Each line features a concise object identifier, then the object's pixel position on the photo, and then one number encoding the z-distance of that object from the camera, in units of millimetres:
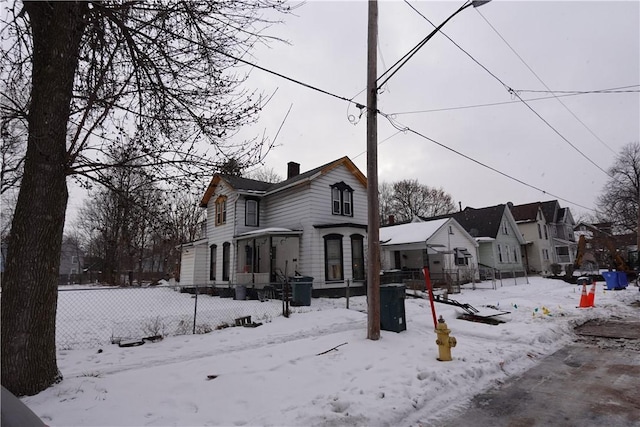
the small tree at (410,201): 55375
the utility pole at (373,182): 7664
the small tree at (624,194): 42819
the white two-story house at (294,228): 17125
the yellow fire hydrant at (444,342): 6238
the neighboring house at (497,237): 32562
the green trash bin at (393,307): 8297
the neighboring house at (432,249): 25422
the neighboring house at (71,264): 39938
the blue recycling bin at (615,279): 19281
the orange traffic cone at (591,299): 12867
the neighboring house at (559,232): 43469
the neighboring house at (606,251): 21297
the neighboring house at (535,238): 38875
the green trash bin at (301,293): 13492
